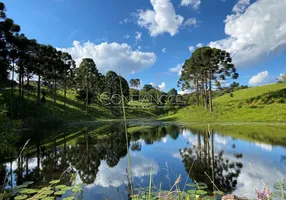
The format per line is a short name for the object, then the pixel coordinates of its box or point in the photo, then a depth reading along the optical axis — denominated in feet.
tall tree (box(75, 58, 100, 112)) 155.43
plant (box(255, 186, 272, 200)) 5.74
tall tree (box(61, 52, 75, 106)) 133.55
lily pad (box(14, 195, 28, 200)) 15.69
